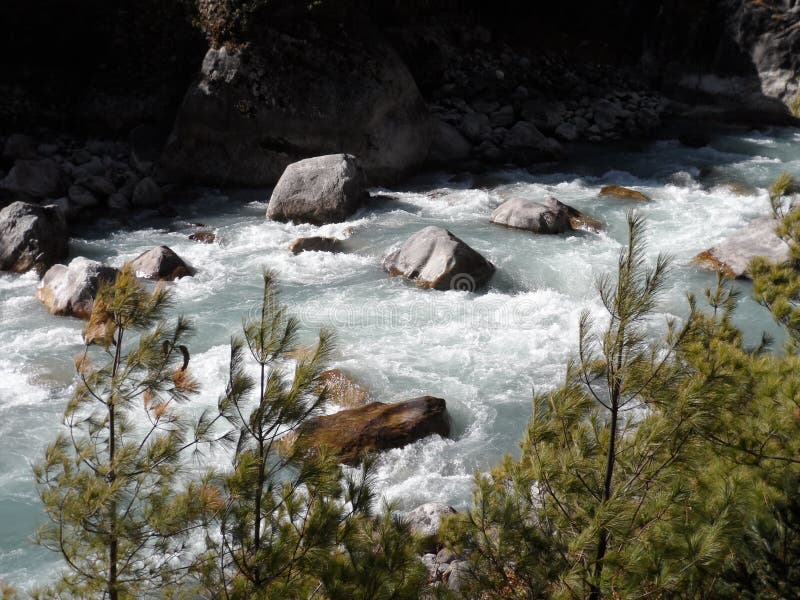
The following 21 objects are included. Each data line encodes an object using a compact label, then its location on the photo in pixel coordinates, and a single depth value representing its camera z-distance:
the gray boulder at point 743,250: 11.02
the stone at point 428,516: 5.94
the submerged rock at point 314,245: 12.63
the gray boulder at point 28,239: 11.63
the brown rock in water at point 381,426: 7.20
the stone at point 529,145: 18.39
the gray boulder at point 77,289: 10.11
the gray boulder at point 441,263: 10.98
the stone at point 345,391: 8.22
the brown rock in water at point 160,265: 11.40
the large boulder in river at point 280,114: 16.09
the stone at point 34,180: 14.55
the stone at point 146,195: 15.14
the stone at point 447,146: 18.25
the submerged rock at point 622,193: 15.09
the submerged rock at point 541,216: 13.13
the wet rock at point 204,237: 13.33
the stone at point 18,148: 16.28
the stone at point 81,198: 14.59
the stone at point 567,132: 20.17
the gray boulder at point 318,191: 13.91
